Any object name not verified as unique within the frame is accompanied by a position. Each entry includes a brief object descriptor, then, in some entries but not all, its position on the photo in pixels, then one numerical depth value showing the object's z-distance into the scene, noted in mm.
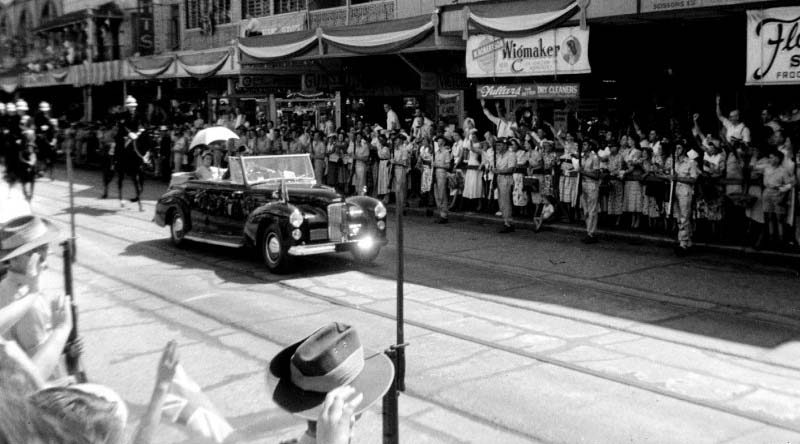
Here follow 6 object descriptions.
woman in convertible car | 14125
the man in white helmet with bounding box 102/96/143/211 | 18844
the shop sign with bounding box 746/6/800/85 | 12062
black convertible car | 11539
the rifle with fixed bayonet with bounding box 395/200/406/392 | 4070
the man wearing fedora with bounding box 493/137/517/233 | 15500
